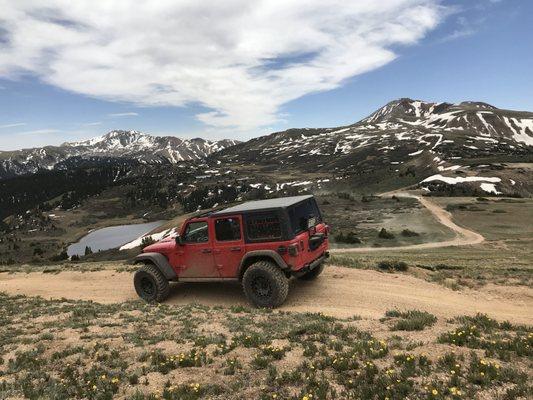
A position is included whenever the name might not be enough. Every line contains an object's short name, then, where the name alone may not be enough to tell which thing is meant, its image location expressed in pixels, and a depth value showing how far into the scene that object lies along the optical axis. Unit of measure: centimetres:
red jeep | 1358
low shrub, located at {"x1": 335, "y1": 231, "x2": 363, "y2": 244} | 4593
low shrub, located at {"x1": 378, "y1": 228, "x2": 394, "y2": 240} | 4631
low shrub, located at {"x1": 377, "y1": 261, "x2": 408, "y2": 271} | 1870
